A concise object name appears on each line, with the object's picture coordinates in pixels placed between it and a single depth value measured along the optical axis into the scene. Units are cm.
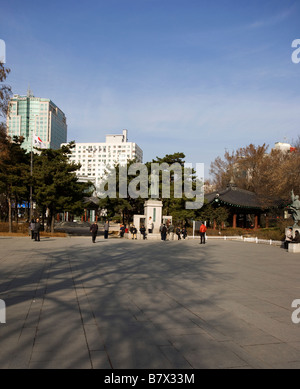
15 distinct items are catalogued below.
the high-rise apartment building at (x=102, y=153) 13875
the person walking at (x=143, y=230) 2650
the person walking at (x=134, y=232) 2664
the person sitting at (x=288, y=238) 1975
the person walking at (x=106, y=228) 2610
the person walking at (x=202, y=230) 2178
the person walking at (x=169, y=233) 2733
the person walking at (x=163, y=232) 2549
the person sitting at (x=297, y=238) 1836
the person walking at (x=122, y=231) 2921
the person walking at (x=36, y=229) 2047
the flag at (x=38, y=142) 2841
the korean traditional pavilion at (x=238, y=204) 3841
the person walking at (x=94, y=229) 2112
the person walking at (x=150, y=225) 2895
